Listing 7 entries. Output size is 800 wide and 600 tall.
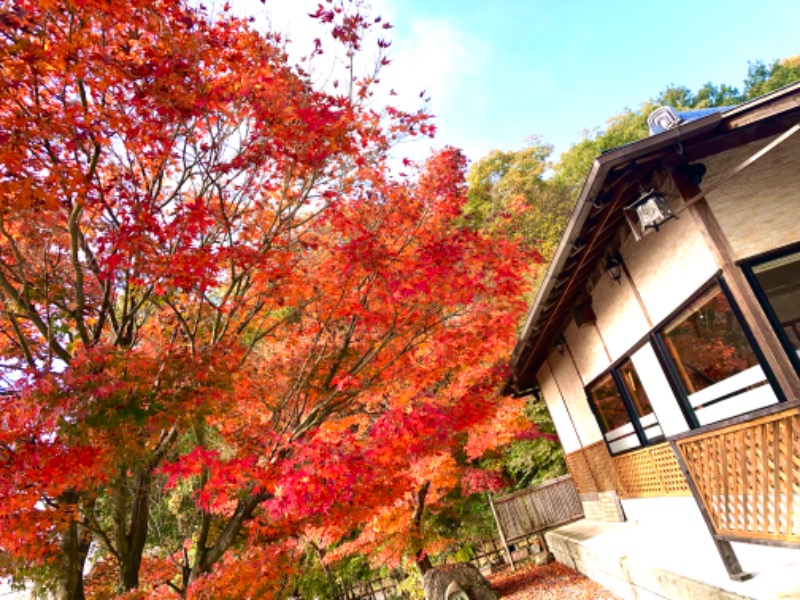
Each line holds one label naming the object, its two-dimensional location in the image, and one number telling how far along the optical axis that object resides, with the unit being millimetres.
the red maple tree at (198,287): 4207
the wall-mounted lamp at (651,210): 4836
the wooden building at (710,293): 4090
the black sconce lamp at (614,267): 6922
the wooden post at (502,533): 12969
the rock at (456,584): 10423
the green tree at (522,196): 26281
